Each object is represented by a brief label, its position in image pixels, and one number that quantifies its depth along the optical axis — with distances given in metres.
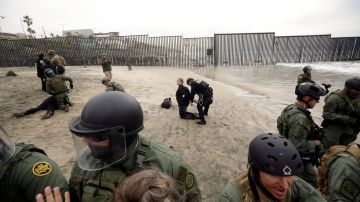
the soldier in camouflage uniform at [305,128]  3.04
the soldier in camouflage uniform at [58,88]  7.81
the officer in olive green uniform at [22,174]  1.65
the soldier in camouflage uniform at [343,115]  3.82
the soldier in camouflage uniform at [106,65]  11.43
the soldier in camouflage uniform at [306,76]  7.19
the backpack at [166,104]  8.58
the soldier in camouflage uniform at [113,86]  6.70
